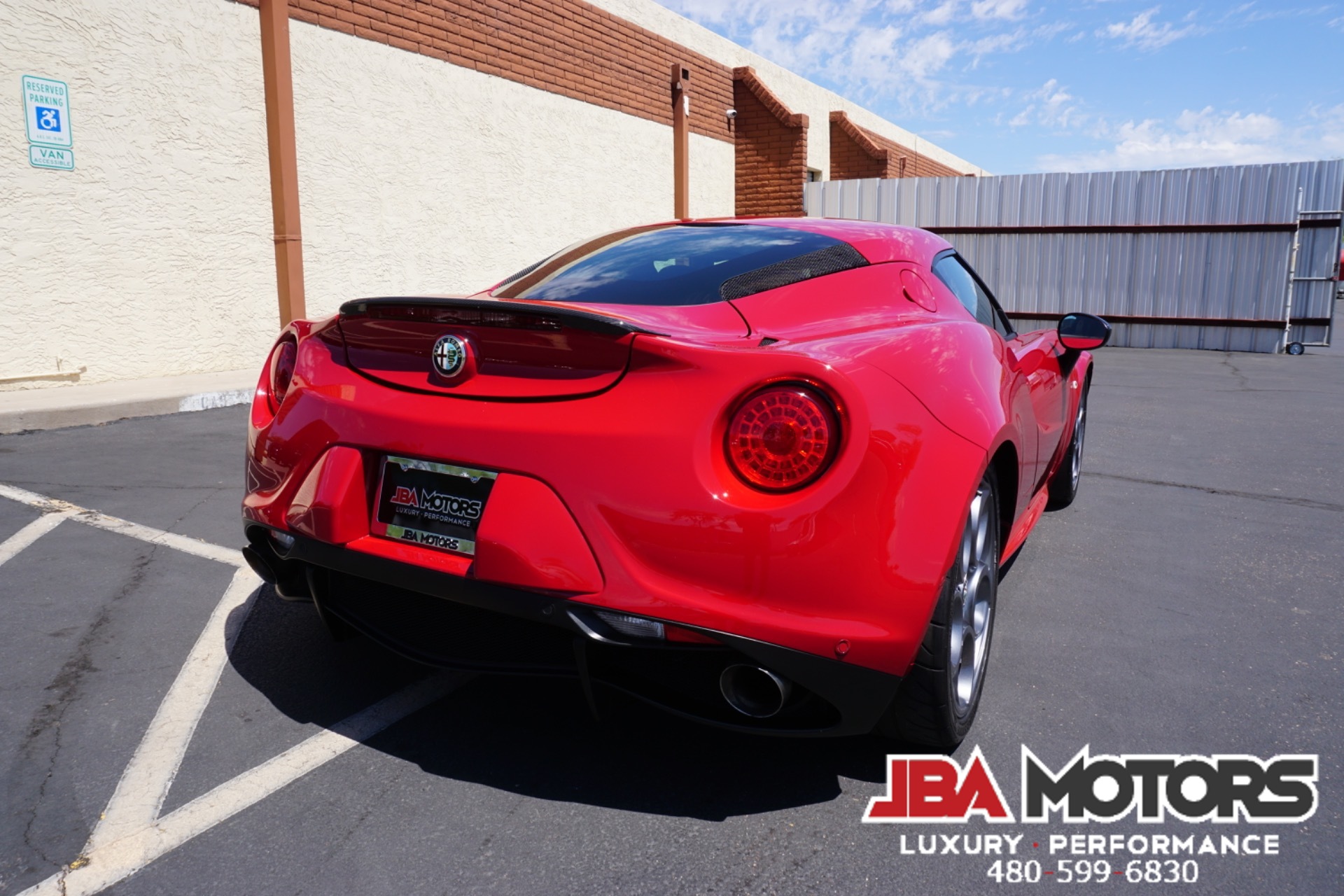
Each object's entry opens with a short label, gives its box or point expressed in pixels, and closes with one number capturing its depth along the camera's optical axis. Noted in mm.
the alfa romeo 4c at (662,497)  1928
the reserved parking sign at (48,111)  7664
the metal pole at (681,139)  15312
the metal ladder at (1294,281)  13672
